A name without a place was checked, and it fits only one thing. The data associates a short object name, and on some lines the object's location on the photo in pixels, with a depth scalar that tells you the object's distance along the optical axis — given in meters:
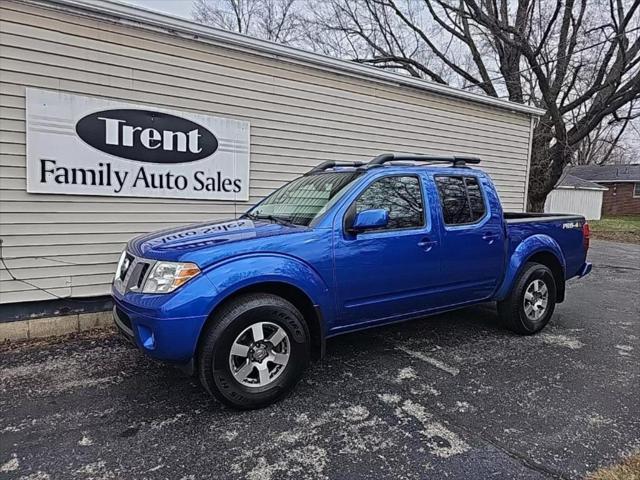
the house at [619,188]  34.50
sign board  4.57
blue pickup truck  2.98
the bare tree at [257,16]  21.22
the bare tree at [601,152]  38.34
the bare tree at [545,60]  14.30
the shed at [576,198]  28.52
